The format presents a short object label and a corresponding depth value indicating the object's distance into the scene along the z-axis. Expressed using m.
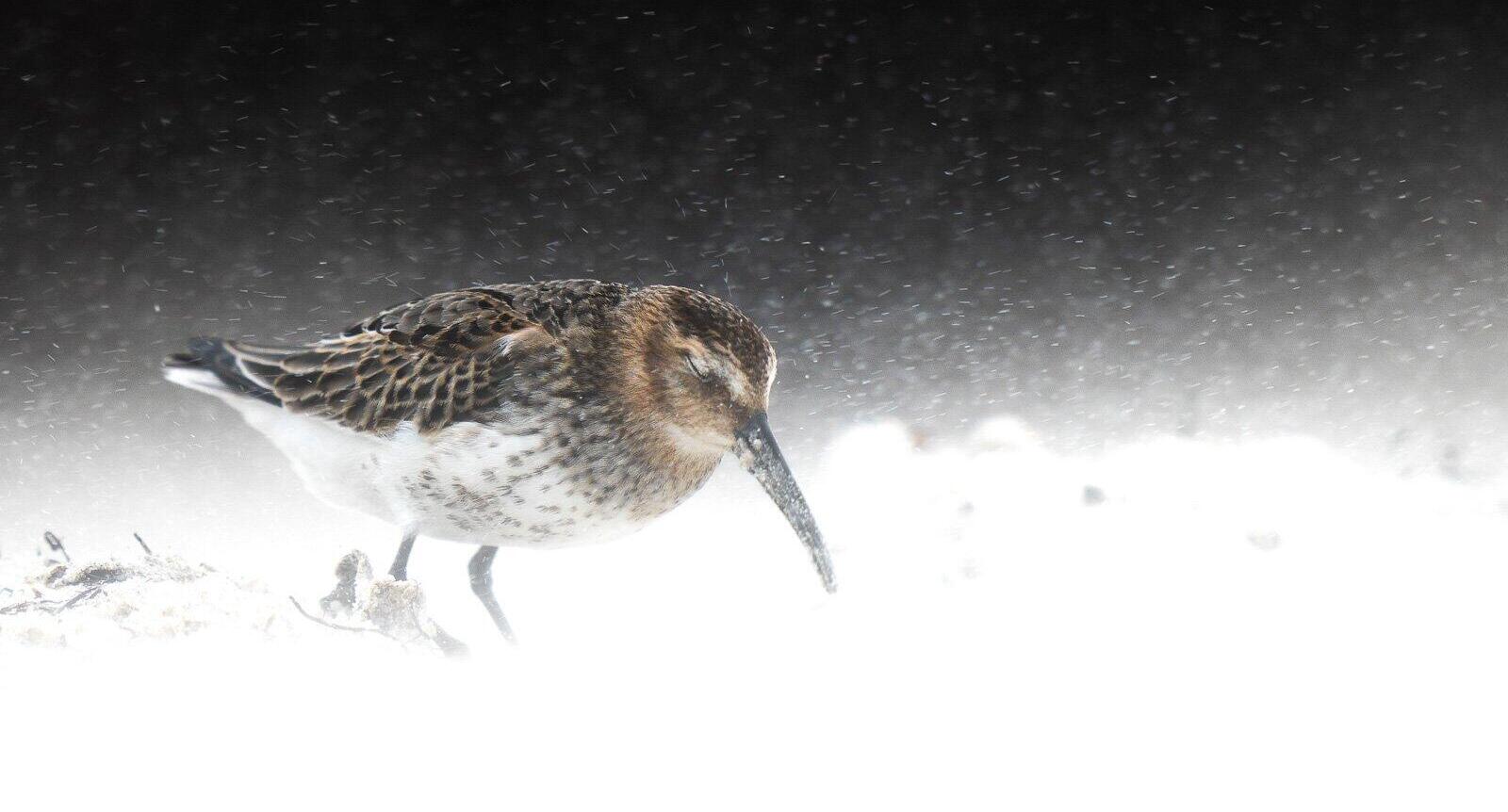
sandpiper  4.89
